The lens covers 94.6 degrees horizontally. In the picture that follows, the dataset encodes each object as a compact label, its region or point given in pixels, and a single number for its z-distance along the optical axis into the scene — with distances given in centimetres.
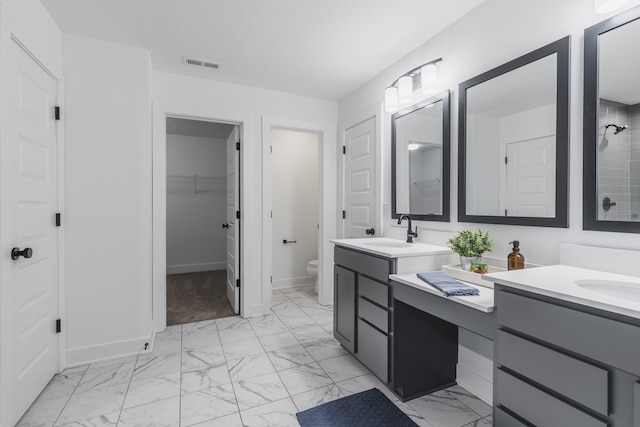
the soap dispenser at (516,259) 153
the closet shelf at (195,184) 509
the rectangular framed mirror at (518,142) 145
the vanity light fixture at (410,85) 212
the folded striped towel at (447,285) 138
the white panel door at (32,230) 157
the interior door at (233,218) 318
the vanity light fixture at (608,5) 120
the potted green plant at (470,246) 168
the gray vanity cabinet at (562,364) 83
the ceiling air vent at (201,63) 259
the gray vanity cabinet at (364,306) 185
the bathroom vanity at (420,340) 158
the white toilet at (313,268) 392
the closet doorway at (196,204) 477
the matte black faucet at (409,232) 232
